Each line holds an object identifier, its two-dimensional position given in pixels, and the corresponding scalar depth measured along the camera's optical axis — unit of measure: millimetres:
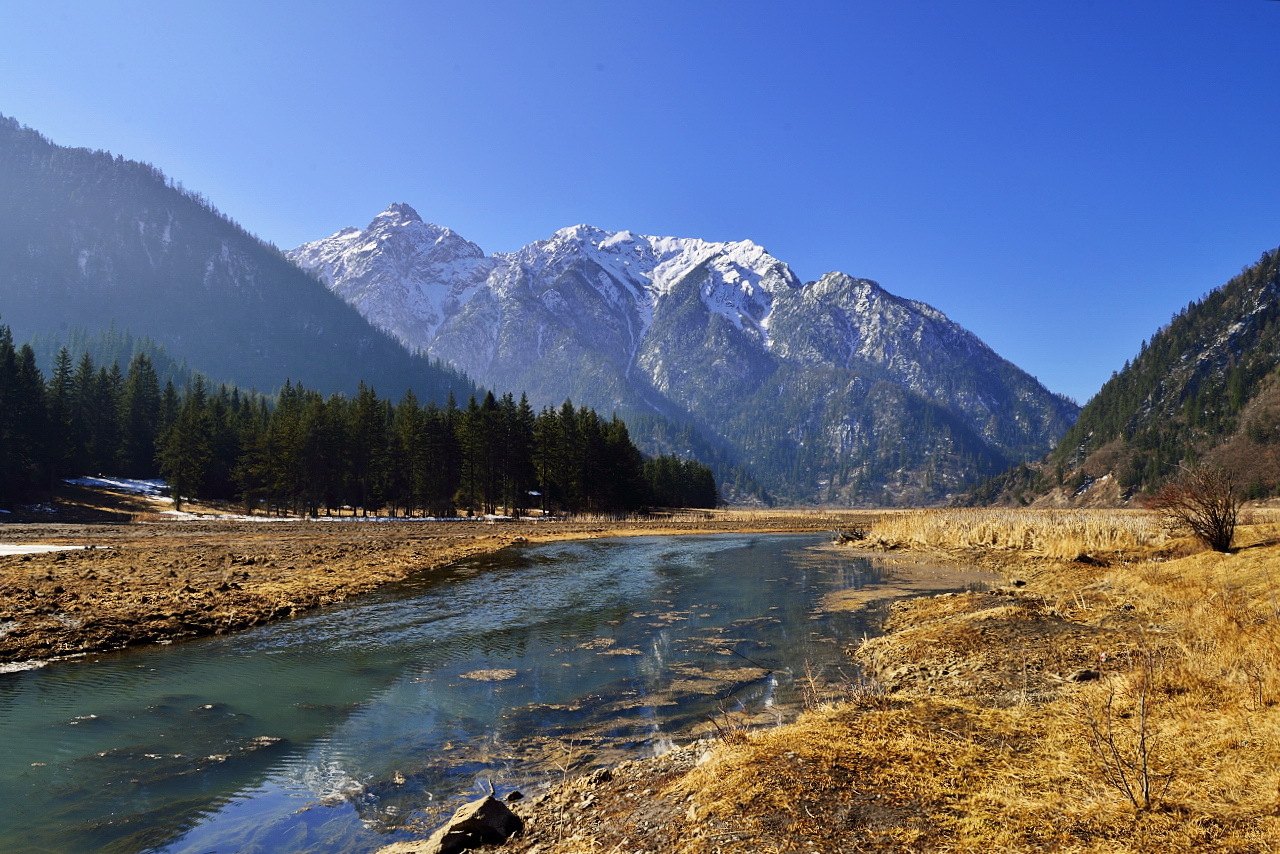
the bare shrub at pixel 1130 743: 5391
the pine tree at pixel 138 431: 97306
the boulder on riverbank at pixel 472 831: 6593
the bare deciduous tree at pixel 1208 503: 21188
